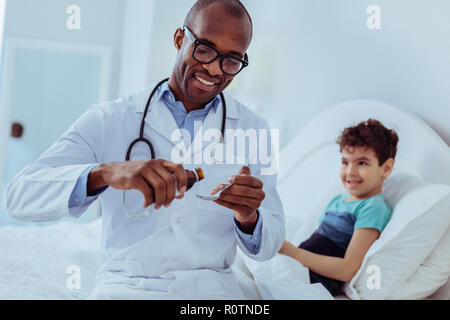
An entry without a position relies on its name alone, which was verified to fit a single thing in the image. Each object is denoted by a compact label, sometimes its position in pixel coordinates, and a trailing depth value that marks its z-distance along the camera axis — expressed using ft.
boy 3.32
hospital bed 3.01
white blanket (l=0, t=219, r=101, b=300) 2.80
